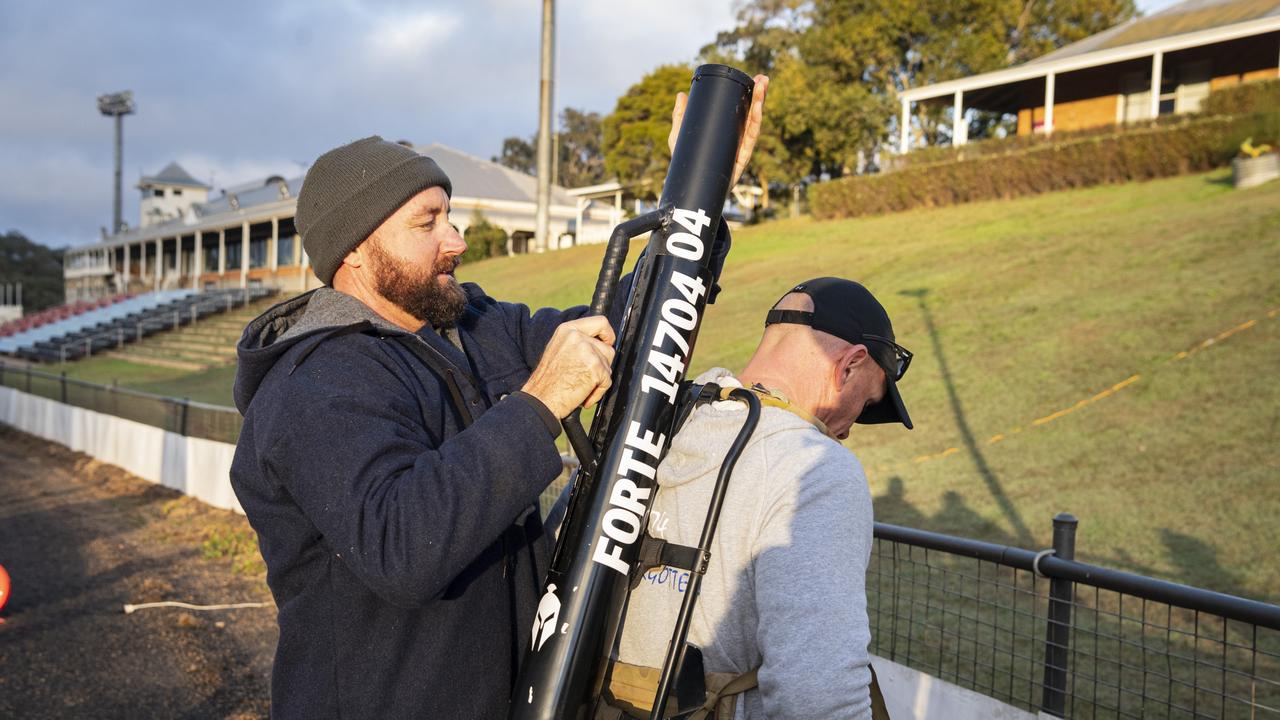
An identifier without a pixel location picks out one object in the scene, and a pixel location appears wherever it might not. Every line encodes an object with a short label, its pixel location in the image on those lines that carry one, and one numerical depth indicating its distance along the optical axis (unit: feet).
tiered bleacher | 150.10
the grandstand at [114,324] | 115.75
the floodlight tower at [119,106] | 289.74
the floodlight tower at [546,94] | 117.70
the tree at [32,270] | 348.18
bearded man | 5.52
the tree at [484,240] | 131.13
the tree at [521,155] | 251.60
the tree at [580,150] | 231.71
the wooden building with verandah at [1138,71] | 87.20
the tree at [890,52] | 123.95
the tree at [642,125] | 155.53
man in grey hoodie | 5.43
